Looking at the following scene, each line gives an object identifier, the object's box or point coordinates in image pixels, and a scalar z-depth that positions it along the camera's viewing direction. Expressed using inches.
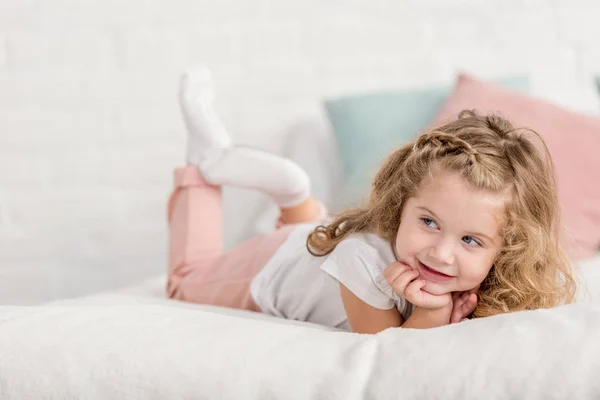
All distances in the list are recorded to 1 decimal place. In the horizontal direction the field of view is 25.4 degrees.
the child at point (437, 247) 59.0
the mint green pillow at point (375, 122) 90.6
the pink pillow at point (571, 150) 80.1
